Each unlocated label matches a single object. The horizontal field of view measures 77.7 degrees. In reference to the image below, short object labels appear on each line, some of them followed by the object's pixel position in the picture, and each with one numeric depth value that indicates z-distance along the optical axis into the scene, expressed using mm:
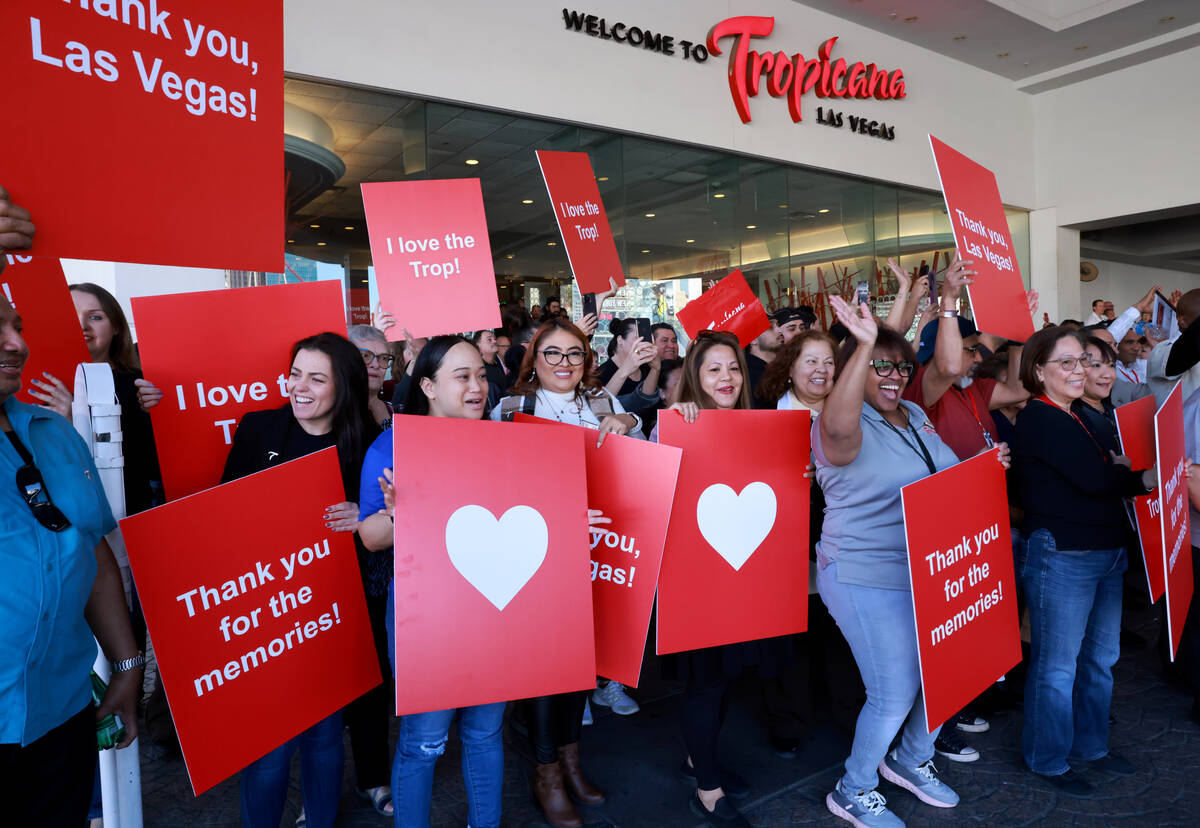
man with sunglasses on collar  1282
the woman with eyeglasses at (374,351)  3391
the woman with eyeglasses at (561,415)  2555
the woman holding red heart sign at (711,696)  2449
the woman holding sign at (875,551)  2336
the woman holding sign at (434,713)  2057
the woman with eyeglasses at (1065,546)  2568
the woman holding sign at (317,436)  2207
